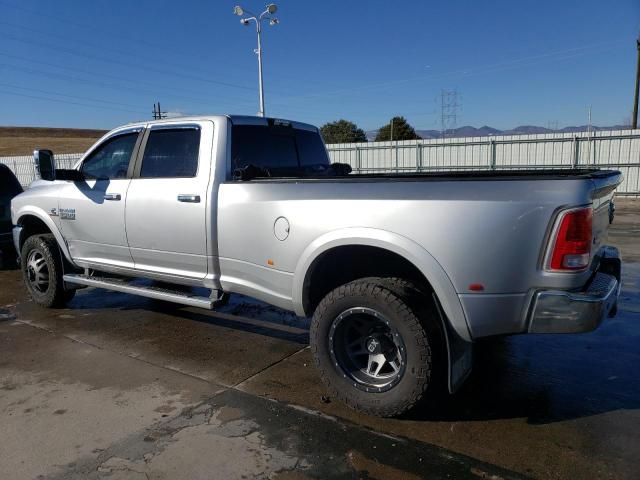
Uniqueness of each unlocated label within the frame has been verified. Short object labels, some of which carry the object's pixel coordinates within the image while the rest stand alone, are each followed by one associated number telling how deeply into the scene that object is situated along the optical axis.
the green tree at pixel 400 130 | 52.25
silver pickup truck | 2.77
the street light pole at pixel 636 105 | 29.66
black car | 8.30
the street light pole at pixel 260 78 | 27.06
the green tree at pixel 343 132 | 55.75
